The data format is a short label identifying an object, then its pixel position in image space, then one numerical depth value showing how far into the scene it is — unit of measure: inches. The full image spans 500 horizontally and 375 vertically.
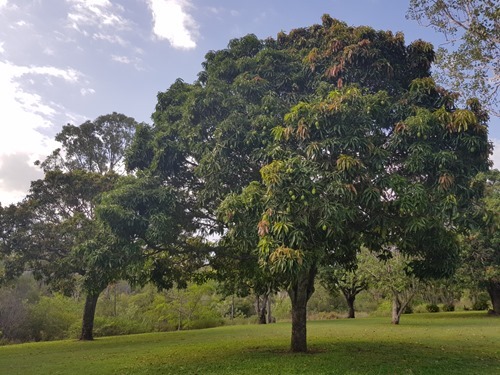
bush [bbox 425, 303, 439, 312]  1801.3
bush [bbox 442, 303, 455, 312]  1823.3
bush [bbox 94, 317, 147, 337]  1210.5
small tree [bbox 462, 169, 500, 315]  1223.5
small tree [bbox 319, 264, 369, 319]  1358.1
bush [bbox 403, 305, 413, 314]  1770.9
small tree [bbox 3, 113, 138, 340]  888.3
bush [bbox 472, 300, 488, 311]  1758.1
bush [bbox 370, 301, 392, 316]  1791.5
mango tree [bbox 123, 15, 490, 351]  385.1
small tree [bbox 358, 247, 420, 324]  1119.6
